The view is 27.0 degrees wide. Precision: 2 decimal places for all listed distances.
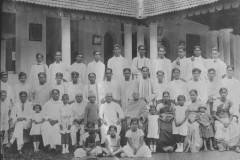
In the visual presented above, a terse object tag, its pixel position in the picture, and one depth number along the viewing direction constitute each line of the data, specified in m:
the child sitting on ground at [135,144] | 5.92
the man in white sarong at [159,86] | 6.06
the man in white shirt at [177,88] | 6.06
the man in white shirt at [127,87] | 6.04
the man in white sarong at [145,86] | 6.04
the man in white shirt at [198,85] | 6.04
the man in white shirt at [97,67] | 5.91
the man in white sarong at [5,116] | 5.52
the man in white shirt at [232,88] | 5.89
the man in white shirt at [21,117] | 5.62
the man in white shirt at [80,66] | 5.84
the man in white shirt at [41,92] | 5.73
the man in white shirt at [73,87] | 5.85
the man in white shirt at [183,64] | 6.07
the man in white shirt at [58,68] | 5.78
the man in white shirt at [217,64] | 5.94
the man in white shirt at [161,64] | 6.02
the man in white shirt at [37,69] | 5.70
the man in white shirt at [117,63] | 5.95
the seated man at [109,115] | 5.86
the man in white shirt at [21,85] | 5.64
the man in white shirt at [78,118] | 5.80
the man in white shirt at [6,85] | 5.52
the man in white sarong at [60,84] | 5.80
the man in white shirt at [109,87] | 5.91
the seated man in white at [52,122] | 5.74
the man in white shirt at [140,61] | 6.02
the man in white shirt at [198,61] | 6.00
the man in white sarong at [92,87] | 5.86
